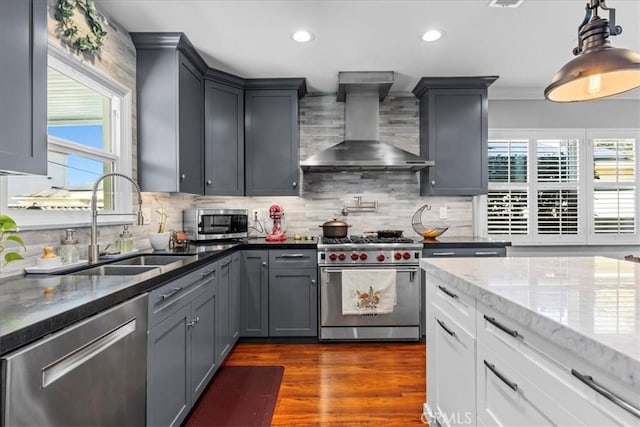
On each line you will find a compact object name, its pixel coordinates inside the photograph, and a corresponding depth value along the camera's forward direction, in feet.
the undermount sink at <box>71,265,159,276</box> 6.01
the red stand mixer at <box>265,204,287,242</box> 11.53
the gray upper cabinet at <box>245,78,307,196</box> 11.64
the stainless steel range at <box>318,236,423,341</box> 10.33
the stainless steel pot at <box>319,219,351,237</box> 11.43
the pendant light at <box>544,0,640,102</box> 4.00
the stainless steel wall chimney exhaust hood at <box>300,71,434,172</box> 11.07
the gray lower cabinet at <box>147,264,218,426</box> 5.00
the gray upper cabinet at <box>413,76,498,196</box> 11.76
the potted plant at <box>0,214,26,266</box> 4.05
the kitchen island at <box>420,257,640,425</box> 2.31
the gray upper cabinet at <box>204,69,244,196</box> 10.77
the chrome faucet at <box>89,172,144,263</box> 6.15
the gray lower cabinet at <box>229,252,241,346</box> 9.55
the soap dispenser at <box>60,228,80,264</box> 5.82
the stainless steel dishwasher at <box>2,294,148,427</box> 2.72
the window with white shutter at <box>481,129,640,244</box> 12.84
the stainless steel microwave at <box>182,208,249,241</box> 10.31
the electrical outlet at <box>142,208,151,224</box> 9.06
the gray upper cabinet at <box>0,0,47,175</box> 3.66
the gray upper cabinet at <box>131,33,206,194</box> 8.90
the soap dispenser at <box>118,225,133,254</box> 7.47
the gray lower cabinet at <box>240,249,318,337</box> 10.50
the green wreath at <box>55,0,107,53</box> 6.26
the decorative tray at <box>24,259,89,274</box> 5.28
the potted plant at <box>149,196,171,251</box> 8.36
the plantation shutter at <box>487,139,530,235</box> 12.87
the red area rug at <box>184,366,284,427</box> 6.66
